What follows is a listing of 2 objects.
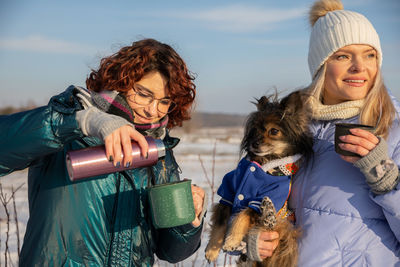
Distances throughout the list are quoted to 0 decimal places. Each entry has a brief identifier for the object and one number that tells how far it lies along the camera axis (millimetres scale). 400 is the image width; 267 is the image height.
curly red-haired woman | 1629
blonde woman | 1883
